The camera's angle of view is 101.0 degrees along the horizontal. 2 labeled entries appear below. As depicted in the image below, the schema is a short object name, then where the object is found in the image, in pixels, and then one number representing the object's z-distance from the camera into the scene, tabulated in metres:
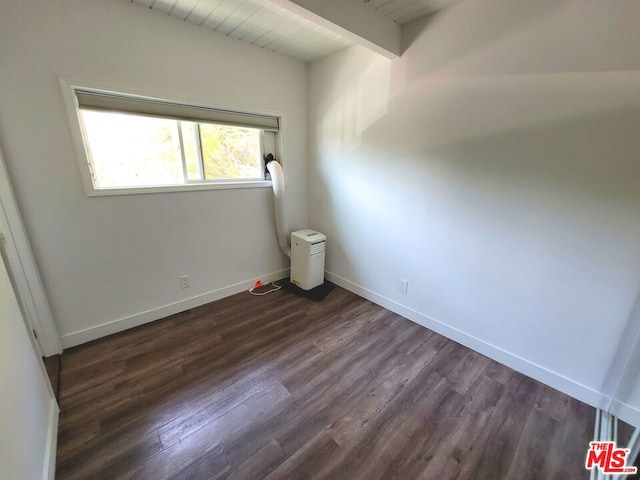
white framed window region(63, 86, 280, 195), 1.92
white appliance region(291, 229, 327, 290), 2.83
